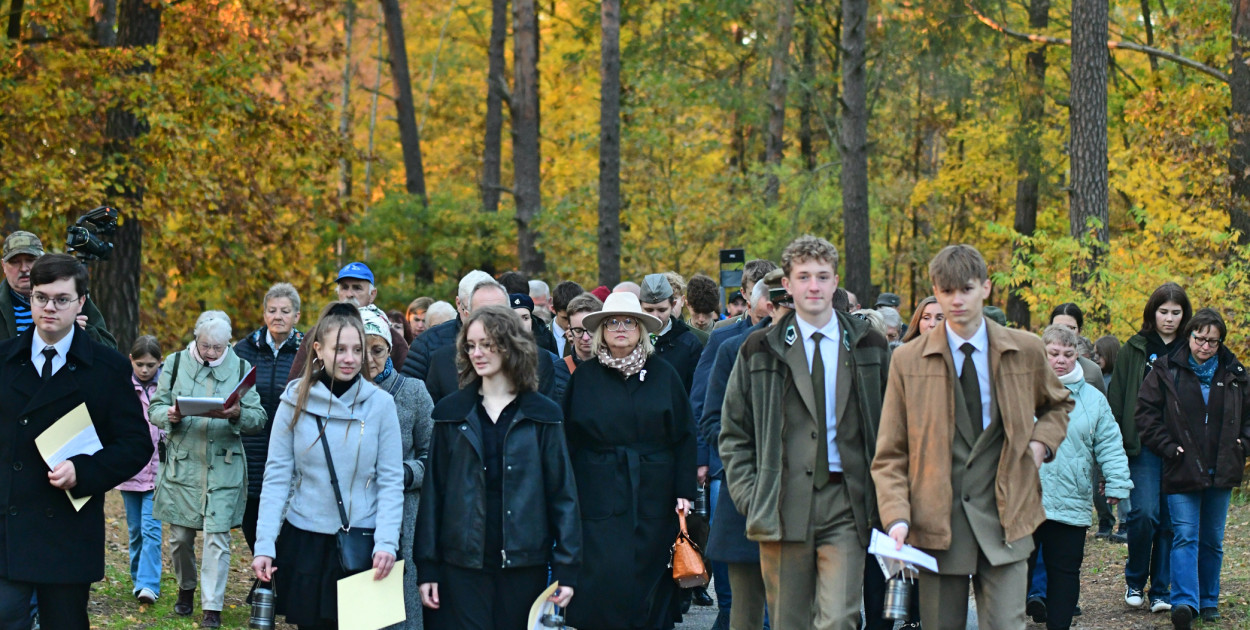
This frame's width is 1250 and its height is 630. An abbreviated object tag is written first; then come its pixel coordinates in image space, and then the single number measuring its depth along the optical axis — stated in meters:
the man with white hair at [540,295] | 13.89
